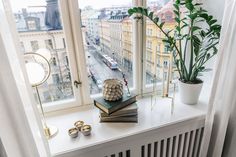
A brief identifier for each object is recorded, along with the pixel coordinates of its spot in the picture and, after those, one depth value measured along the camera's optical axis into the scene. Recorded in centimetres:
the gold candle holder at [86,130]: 96
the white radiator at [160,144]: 94
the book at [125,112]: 105
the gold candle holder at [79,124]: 101
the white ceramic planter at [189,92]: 115
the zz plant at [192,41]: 101
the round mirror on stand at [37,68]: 80
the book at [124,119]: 106
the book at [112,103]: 102
